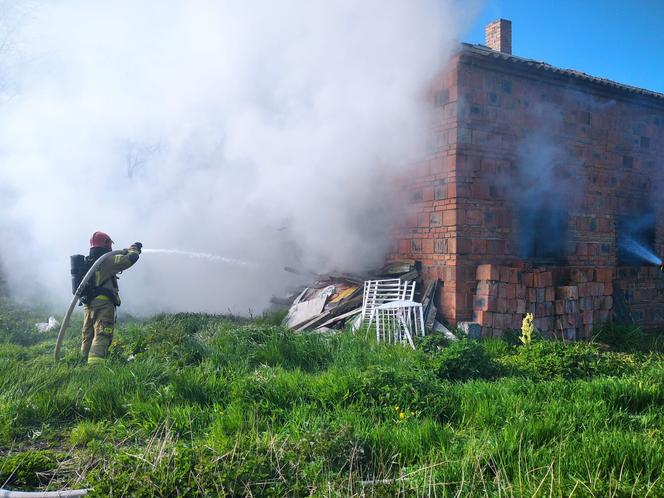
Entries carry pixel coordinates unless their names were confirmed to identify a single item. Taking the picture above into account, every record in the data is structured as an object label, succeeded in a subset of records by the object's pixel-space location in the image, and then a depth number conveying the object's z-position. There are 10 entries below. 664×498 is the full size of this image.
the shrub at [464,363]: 6.25
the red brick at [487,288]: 8.37
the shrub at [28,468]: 3.75
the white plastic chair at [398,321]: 8.01
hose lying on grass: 3.41
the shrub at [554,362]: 6.45
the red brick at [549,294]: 8.87
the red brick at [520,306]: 8.60
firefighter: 7.23
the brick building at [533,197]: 8.70
